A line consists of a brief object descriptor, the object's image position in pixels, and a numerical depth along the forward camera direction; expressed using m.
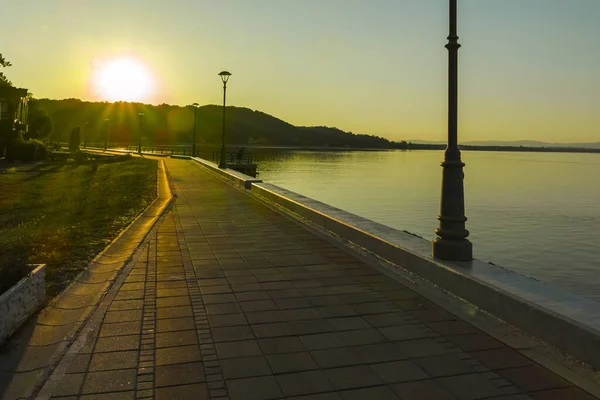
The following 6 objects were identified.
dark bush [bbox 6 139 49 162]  38.12
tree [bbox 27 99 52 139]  69.69
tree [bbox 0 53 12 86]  42.21
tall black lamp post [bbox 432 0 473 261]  5.95
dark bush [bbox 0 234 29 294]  4.47
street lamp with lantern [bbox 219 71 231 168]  26.27
